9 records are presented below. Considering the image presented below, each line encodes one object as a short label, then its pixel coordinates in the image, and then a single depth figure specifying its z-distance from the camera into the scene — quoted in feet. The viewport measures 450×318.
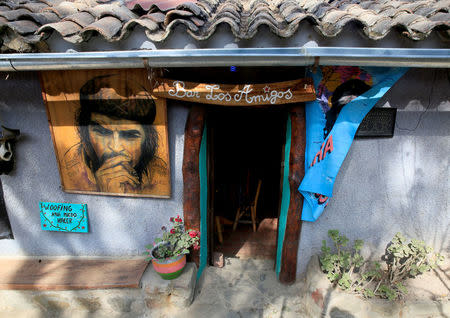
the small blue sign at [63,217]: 12.44
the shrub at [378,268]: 10.43
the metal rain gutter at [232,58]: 7.47
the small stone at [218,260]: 14.26
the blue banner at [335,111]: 9.43
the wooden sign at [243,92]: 9.42
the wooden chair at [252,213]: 18.21
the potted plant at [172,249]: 11.25
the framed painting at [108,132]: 10.51
